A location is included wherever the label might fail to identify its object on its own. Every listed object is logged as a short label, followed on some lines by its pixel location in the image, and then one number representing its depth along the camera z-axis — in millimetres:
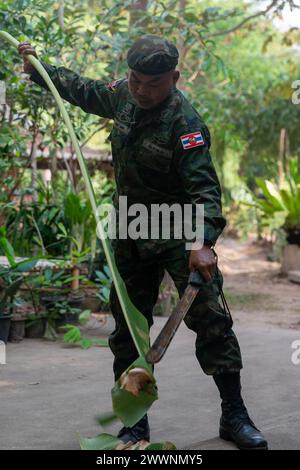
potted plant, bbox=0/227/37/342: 5449
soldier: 3115
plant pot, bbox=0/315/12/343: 5512
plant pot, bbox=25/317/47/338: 5945
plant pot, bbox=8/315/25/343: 5750
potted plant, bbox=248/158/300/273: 10367
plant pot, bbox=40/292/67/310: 6055
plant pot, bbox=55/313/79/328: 6109
